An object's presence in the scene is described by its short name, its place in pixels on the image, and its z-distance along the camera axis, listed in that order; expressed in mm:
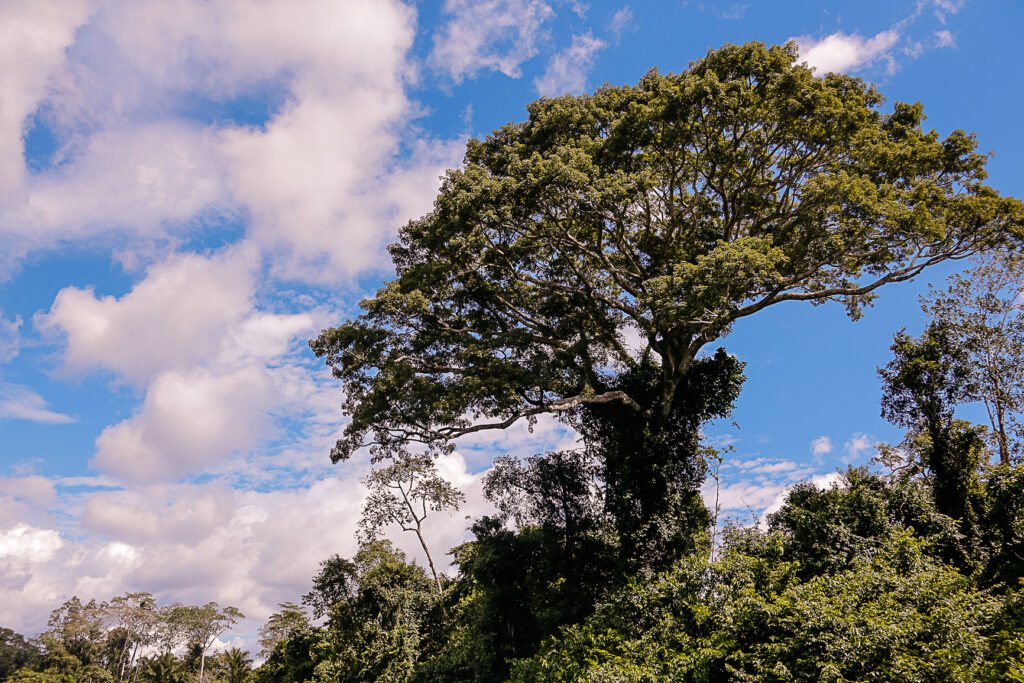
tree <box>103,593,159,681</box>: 52469
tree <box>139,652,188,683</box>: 46438
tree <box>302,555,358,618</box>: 31344
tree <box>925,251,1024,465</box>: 17703
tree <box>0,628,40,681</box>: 75825
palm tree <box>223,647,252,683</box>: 43325
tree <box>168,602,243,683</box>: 51906
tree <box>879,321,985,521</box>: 15867
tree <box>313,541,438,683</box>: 22609
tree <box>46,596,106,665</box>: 51438
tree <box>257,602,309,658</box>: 42906
